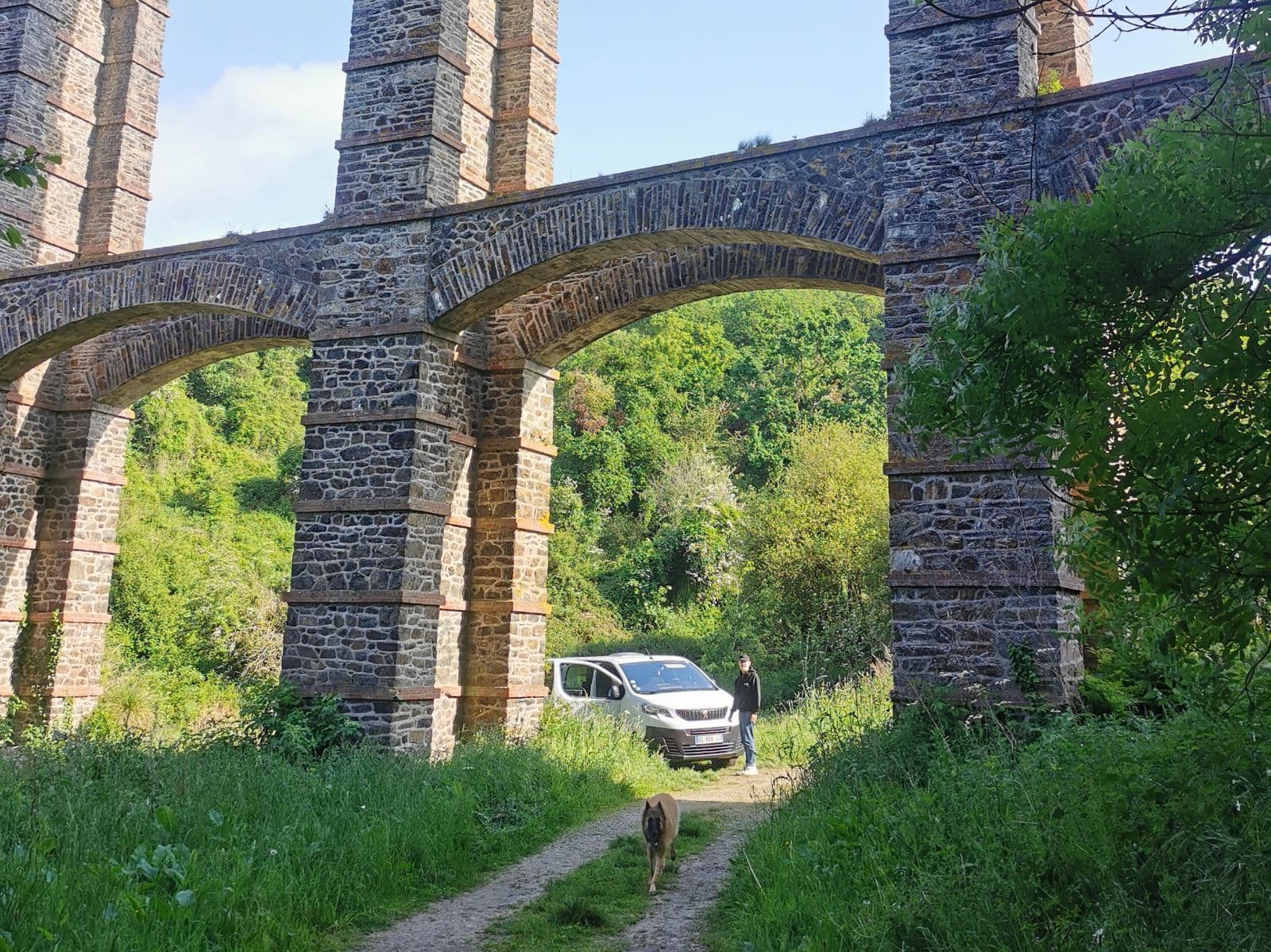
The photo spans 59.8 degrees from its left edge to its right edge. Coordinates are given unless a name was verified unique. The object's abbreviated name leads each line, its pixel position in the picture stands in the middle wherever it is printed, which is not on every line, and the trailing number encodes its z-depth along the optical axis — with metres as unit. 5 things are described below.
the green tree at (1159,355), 3.58
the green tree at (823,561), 20.03
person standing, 12.65
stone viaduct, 9.23
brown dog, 7.17
